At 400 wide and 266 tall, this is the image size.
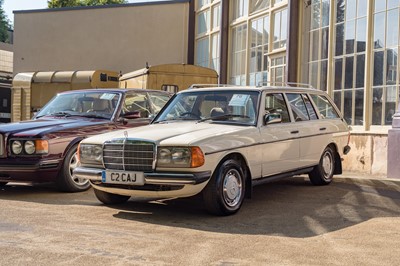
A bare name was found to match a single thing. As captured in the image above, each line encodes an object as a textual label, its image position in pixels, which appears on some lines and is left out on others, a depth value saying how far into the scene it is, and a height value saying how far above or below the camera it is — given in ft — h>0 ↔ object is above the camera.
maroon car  23.84 -0.41
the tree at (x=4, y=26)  190.63 +36.84
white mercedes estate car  18.63 -0.90
